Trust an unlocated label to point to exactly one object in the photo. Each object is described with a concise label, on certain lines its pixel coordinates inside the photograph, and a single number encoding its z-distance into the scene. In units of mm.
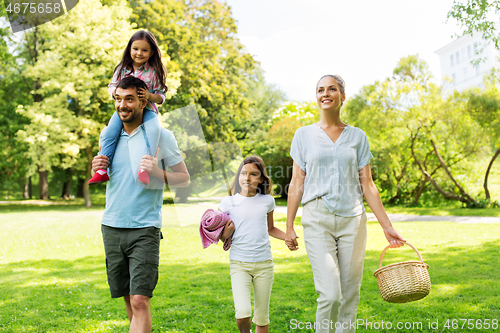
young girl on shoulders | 2879
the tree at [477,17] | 8625
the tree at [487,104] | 16484
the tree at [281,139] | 25391
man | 2754
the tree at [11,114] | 21984
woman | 3133
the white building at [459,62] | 45625
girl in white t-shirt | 3510
